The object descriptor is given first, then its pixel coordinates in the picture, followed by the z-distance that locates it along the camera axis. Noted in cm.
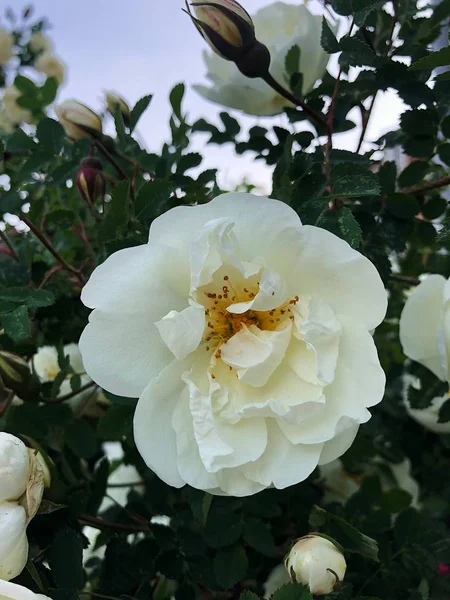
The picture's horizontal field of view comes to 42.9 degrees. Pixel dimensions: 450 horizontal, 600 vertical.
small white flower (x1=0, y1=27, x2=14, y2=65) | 137
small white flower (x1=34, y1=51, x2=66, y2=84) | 130
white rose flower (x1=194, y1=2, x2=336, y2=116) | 16
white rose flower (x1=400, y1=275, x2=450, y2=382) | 14
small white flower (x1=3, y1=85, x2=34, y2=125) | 32
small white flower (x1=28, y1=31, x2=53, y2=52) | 145
